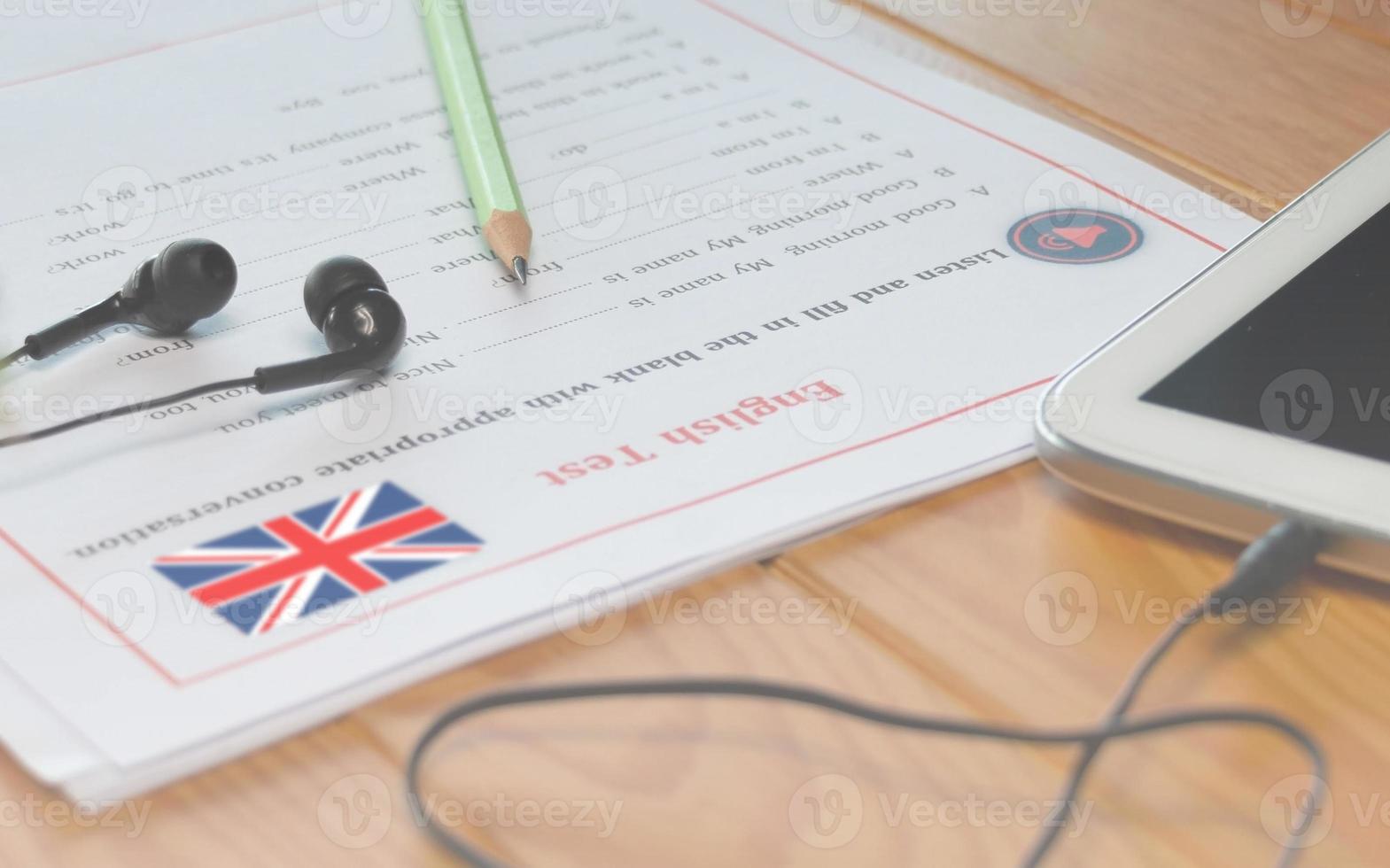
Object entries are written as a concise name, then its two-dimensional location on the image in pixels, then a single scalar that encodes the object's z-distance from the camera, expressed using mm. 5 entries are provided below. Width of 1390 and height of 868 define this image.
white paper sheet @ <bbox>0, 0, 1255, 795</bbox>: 871
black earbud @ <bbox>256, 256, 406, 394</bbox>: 906
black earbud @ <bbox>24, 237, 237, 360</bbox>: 914
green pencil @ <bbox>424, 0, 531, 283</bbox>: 941
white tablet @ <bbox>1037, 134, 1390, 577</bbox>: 879
